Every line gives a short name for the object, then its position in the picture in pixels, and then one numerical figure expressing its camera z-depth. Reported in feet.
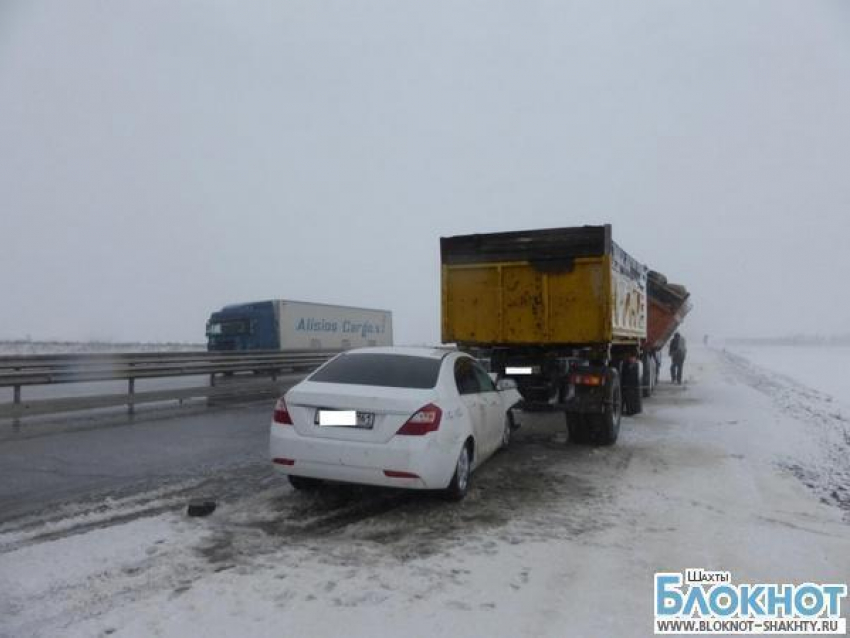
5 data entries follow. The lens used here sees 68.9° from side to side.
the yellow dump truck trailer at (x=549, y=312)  29.63
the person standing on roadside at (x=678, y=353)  68.03
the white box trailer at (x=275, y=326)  78.07
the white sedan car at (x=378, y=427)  17.43
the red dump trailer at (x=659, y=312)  53.06
